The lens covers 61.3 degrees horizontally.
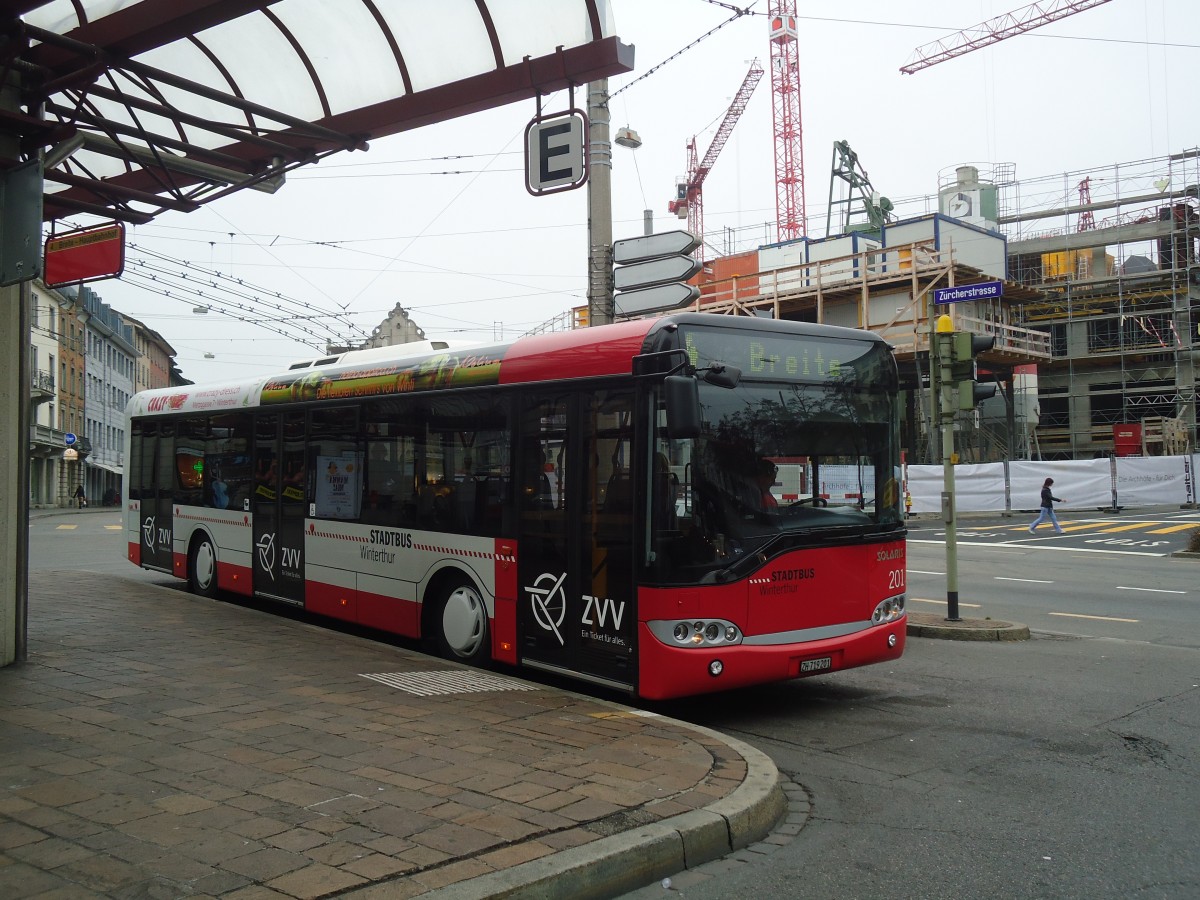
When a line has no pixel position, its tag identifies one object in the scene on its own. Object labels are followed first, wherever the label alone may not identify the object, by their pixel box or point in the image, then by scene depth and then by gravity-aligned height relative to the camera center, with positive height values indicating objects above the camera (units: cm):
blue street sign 1148 +212
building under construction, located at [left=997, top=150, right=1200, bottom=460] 4372 +705
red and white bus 677 -16
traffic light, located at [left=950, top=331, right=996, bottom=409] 1128 +132
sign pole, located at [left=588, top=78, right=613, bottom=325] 1156 +297
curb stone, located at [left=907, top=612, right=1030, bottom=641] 1077 -166
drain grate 739 -149
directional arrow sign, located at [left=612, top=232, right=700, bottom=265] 1117 +263
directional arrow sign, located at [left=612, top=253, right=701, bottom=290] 1107 +233
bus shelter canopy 707 +323
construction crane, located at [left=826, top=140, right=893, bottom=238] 5888 +1758
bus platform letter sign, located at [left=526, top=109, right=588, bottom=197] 867 +289
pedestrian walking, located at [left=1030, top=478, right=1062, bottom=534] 2550 -84
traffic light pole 1134 +35
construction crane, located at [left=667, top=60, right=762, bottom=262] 8138 +2469
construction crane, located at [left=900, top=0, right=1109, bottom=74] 6062 +2808
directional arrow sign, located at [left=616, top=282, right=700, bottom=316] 1104 +203
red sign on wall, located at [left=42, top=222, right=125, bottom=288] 866 +207
